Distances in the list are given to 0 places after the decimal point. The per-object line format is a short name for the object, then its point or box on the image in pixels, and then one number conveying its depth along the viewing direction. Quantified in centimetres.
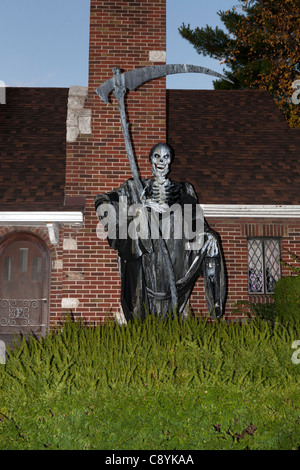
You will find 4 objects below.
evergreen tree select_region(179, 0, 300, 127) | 1940
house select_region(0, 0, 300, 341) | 845
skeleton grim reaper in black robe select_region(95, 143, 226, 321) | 493
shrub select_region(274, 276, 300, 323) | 740
